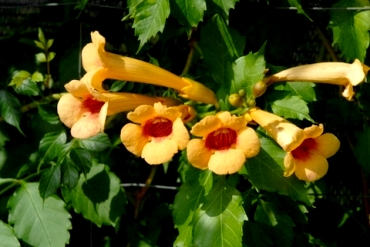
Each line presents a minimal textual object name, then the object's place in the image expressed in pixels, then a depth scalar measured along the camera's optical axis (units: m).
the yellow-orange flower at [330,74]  0.70
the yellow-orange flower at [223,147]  0.66
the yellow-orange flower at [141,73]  0.71
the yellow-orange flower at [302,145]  0.68
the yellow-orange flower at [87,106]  0.69
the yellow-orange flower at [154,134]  0.67
